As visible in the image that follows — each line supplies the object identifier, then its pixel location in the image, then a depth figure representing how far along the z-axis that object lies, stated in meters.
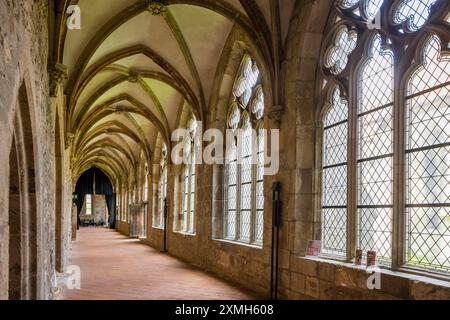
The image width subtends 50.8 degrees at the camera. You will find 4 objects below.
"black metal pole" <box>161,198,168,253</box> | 14.01
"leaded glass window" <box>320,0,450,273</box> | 4.15
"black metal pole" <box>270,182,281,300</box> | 6.34
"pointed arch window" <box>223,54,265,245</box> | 7.88
